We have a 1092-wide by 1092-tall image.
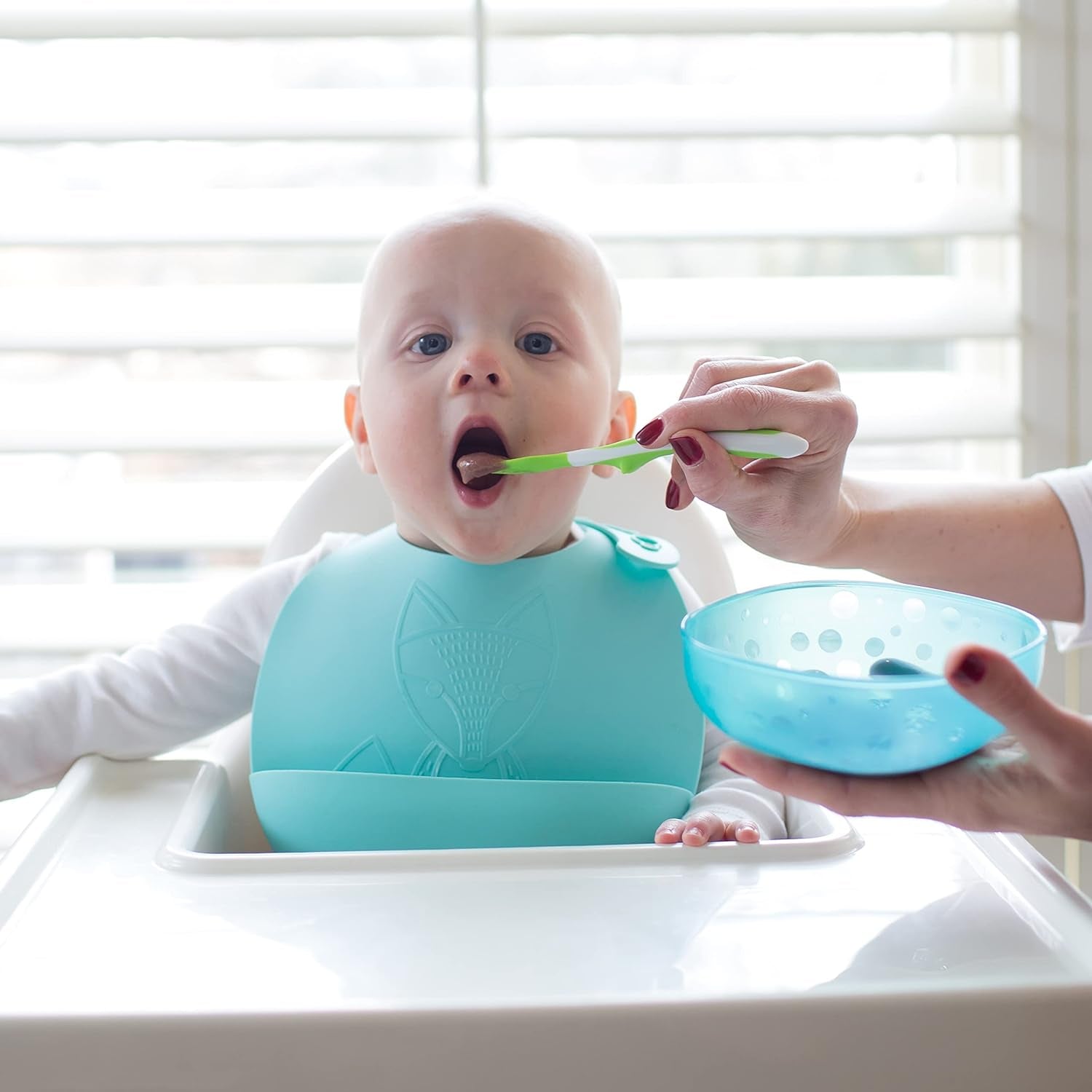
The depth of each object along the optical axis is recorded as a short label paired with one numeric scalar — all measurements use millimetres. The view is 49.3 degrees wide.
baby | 908
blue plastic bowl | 625
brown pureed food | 884
